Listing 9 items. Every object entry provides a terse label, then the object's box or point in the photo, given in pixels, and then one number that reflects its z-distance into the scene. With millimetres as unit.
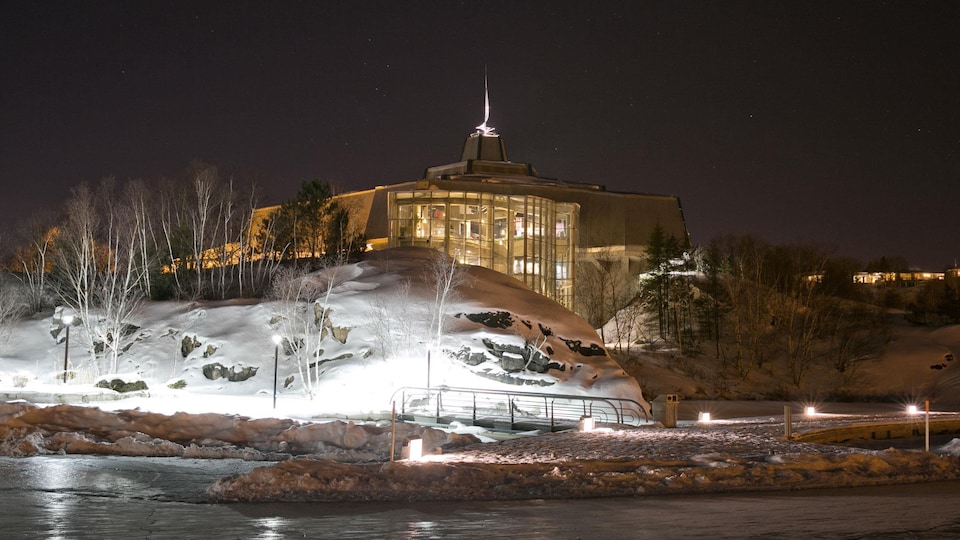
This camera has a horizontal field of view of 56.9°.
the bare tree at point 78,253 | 47688
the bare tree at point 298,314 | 42031
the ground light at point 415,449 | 16828
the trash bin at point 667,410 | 27078
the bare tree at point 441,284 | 44719
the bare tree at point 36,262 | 56000
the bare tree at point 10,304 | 48906
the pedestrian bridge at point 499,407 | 29203
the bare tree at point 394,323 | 44281
